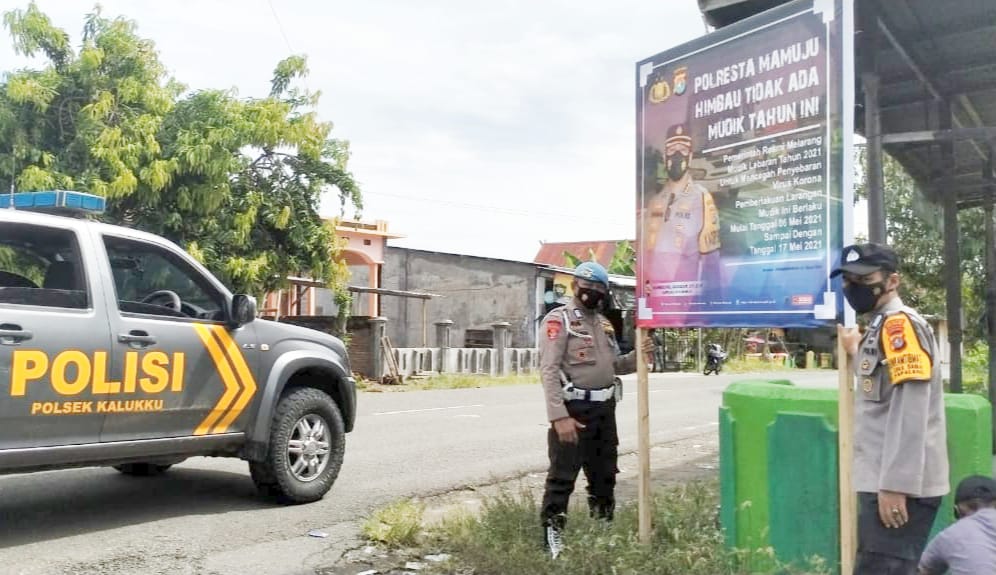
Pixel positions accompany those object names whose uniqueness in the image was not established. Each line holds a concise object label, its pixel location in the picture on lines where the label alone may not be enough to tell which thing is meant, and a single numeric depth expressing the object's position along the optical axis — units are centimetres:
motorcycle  3139
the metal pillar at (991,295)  852
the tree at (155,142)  1388
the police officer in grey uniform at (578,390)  471
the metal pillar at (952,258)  796
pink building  2956
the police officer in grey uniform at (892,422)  312
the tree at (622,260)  3597
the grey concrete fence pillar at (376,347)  2192
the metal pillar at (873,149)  601
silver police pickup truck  507
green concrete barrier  410
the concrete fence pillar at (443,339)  2487
